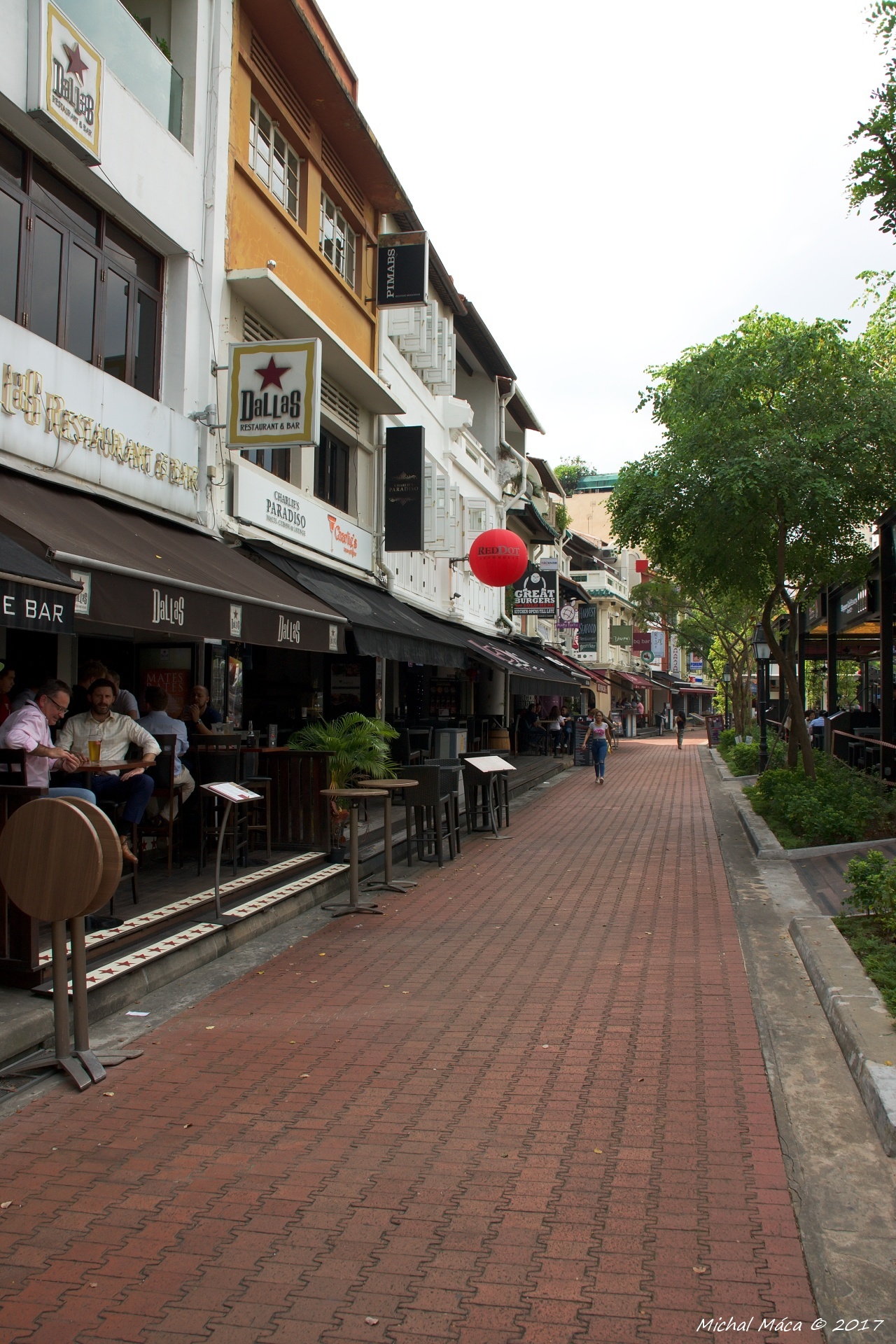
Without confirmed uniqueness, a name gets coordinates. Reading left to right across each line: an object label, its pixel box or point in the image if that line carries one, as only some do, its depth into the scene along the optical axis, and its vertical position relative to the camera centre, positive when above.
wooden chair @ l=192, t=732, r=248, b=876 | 9.01 -0.57
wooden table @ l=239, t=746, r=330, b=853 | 10.20 -0.92
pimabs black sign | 16.11 +7.07
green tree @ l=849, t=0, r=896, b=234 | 7.72 +4.39
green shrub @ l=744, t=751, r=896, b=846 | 11.47 -1.06
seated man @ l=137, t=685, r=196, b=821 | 8.82 -0.14
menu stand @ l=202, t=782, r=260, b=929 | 7.34 -0.63
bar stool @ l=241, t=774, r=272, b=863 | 9.67 -0.99
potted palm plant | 10.44 -0.39
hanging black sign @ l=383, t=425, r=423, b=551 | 16.47 +3.67
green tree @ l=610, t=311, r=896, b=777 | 12.38 +3.34
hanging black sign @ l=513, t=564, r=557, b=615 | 29.78 +3.61
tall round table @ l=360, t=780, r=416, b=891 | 9.15 -1.33
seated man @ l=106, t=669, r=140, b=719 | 8.88 +0.03
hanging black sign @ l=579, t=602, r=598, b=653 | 49.34 +4.22
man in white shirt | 7.59 -0.28
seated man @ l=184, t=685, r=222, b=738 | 10.17 -0.04
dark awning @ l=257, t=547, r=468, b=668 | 11.32 +1.18
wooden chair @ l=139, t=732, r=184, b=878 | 8.08 -0.55
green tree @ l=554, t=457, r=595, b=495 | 69.06 +16.69
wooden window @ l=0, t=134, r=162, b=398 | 8.19 +3.90
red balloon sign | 19.83 +3.09
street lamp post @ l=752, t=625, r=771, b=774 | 24.09 +1.47
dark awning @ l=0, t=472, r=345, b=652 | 6.54 +1.01
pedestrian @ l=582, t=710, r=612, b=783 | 22.78 -0.57
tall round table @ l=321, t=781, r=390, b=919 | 8.23 -1.17
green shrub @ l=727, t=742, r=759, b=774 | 23.58 -0.99
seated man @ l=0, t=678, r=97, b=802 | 6.55 -0.18
